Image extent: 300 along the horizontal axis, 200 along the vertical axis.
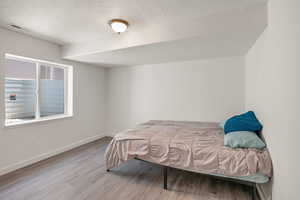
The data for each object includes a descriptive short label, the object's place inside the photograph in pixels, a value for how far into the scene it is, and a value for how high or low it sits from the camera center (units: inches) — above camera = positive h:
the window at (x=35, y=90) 106.3 +8.0
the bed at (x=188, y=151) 66.5 -26.7
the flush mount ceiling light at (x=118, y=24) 83.5 +43.5
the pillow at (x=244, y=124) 82.4 -13.4
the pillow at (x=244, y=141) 71.0 -19.9
